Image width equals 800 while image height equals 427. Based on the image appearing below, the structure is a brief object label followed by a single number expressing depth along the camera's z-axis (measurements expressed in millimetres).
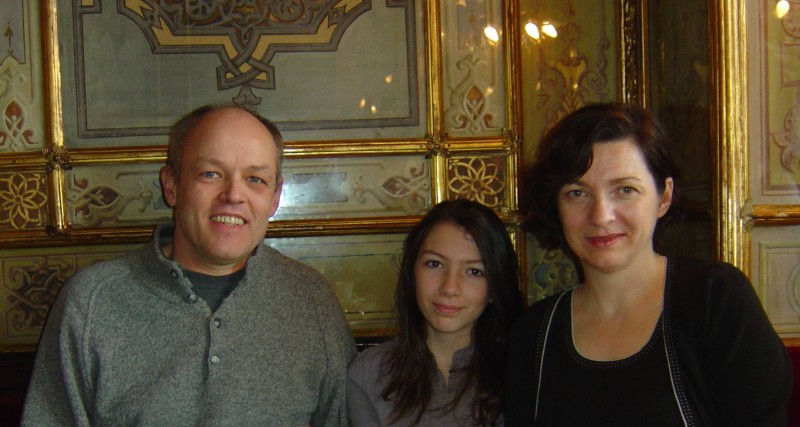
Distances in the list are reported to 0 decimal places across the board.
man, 1864
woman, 1471
